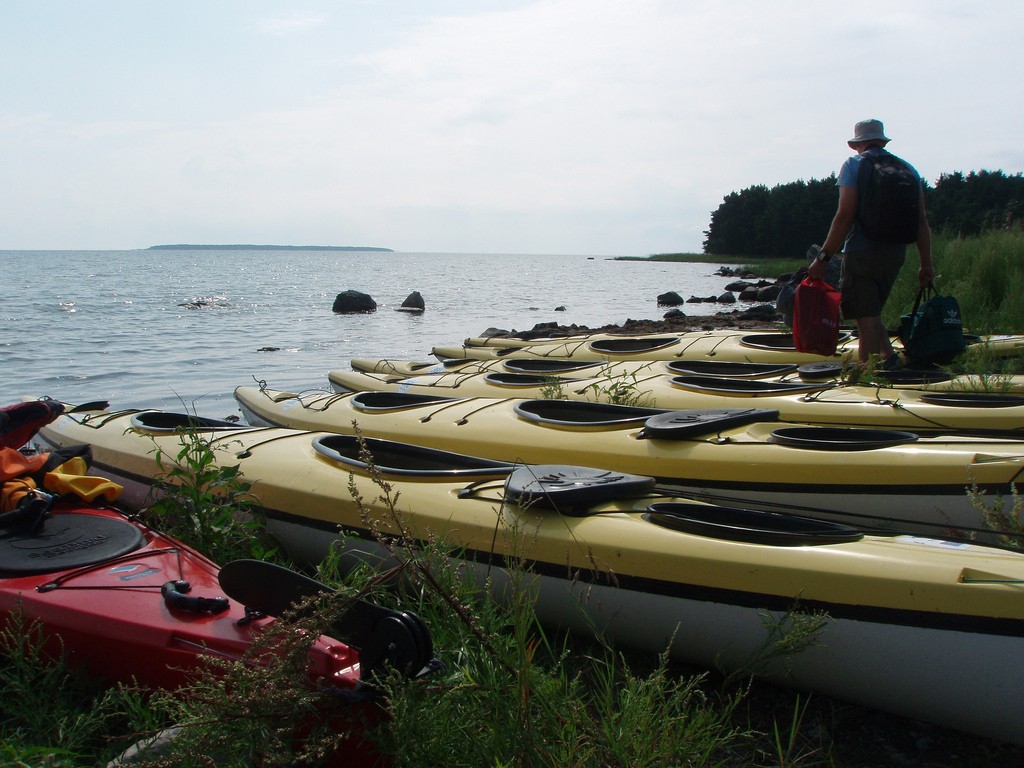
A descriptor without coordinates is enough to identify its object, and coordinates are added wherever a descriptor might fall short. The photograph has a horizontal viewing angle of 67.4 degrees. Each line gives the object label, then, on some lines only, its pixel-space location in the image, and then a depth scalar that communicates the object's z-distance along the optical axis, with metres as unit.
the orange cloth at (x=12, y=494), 3.07
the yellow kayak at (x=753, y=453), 3.21
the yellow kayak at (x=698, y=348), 6.30
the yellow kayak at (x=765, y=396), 4.03
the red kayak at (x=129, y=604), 2.38
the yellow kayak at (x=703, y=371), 4.82
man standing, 5.25
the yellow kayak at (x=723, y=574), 2.07
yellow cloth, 3.27
